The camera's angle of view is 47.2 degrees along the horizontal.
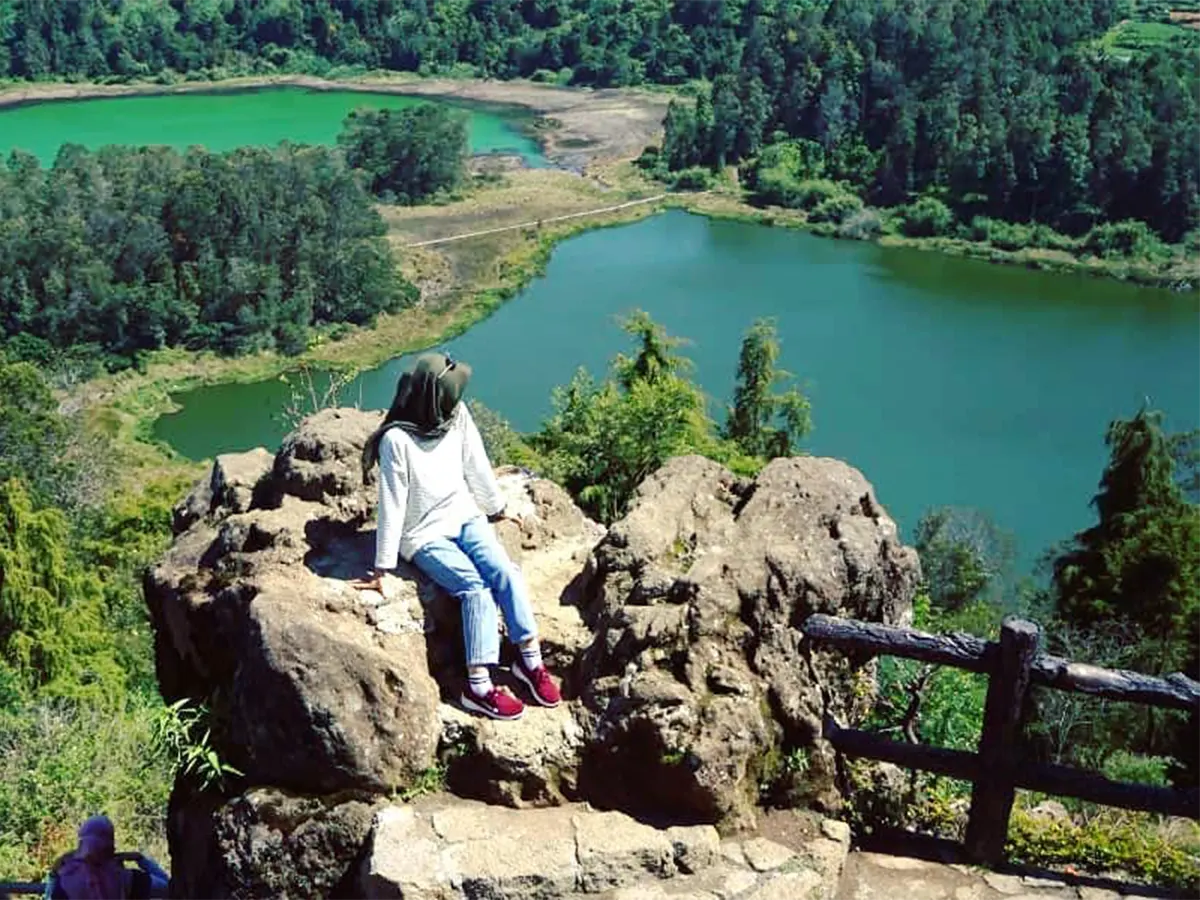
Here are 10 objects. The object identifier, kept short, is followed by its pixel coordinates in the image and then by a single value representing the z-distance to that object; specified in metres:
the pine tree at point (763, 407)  25.62
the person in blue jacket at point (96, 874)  4.78
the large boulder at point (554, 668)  4.62
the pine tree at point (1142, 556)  17.28
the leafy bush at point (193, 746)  4.80
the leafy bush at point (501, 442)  17.00
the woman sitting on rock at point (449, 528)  4.95
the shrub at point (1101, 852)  4.94
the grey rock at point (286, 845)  4.54
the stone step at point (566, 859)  4.36
